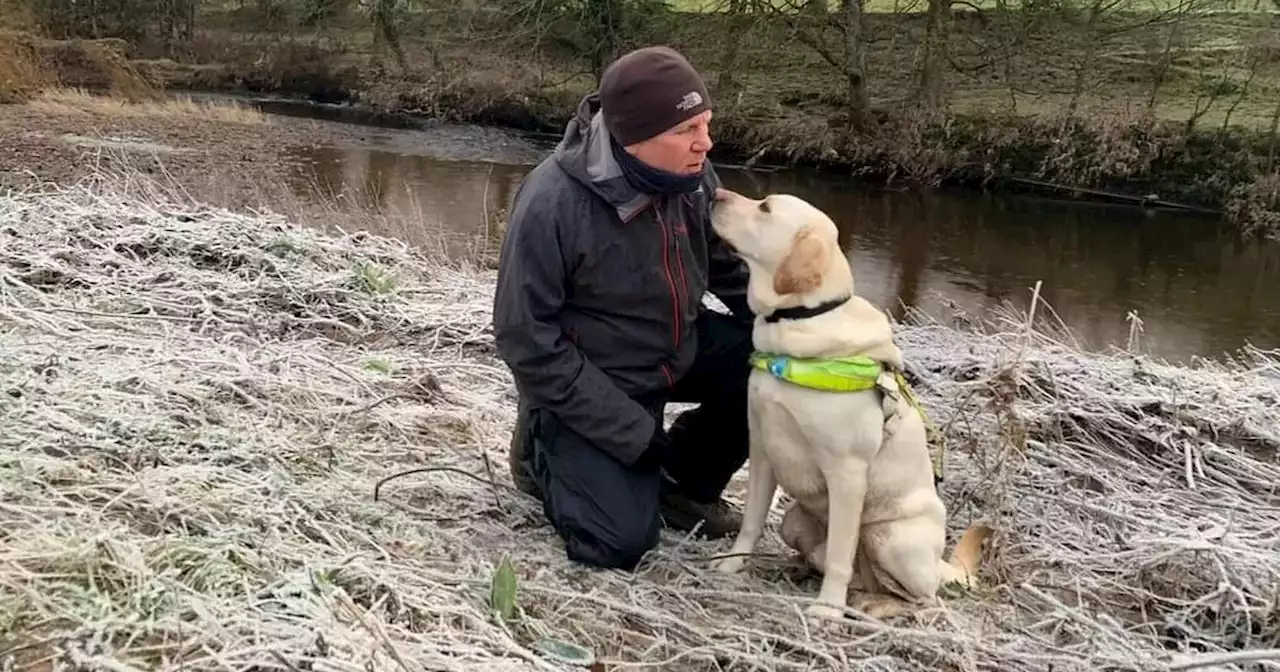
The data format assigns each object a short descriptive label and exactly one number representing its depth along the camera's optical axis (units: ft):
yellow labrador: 10.12
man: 10.65
